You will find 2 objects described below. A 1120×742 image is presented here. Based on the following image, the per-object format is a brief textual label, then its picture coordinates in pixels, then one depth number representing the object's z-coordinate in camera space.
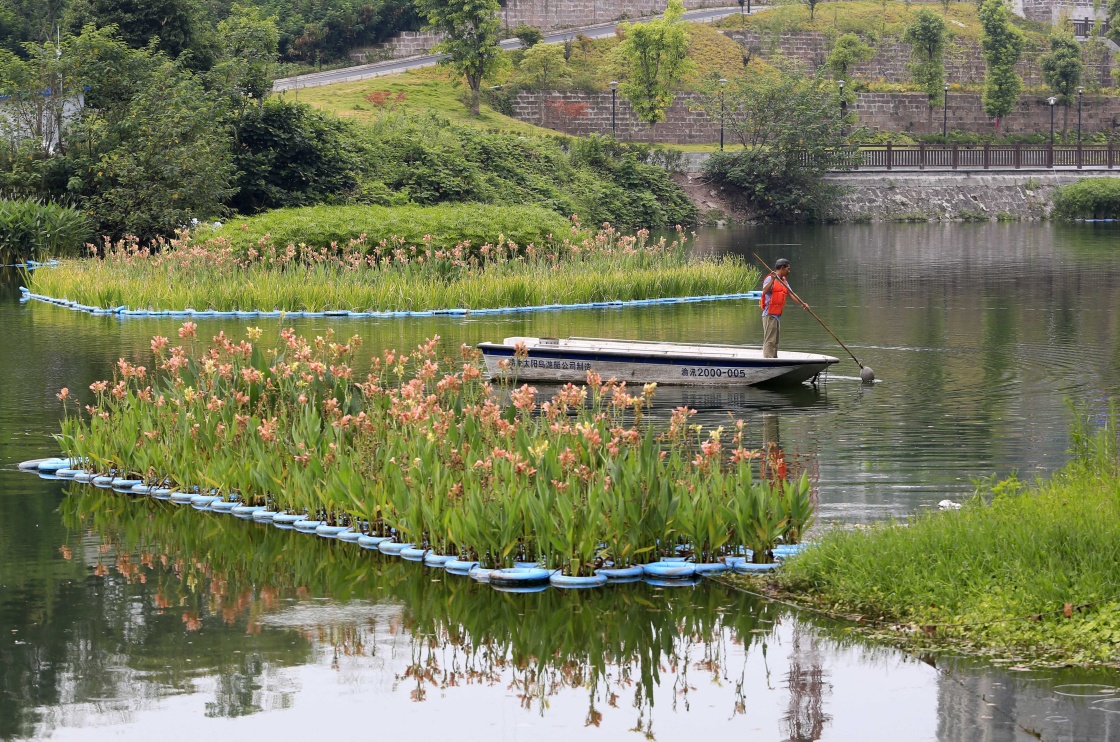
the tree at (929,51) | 97.38
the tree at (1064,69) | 100.19
